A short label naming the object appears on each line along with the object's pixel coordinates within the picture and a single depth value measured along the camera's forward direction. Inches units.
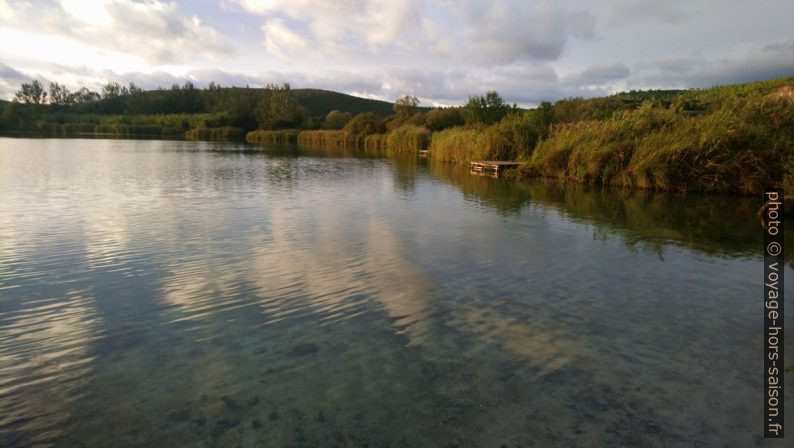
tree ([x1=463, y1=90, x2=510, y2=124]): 1385.3
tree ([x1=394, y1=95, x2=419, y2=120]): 2381.6
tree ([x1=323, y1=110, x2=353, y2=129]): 2768.7
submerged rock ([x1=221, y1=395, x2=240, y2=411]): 133.2
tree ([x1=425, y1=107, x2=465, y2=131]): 1804.9
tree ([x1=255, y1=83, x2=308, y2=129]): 2930.6
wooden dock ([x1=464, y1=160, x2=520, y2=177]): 853.2
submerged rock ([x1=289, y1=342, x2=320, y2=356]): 166.1
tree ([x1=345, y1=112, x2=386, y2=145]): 2169.9
